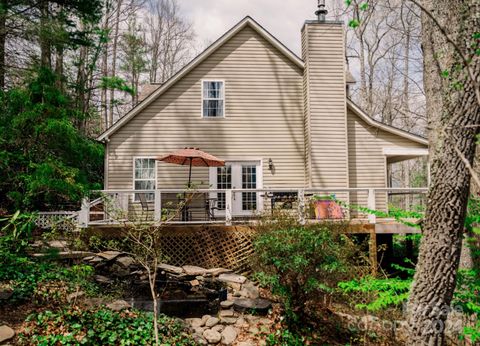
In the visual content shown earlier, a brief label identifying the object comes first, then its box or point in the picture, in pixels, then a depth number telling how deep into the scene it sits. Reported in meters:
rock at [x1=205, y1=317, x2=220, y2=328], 6.13
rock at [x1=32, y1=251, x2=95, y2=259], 6.75
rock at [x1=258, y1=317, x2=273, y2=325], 6.32
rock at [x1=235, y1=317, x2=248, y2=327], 6.22
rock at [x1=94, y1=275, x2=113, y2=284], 7.23
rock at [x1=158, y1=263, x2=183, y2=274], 7.77
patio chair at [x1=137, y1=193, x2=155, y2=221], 10.03
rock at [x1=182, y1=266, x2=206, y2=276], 7.87
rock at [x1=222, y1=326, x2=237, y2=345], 5.76
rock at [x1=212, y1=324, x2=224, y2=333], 6.02
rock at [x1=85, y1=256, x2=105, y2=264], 8.14
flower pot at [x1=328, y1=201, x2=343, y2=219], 10.00
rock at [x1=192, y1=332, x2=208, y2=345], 5.55
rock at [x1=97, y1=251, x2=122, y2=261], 8.31
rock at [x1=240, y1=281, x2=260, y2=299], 7.21
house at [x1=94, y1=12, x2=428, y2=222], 11.37
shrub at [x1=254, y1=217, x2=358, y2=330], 5.68
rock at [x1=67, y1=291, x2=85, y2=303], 5.73
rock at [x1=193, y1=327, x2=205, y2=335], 5.89
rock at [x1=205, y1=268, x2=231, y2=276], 7.92
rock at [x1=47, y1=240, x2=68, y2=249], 7.36
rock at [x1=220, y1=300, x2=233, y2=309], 6.66
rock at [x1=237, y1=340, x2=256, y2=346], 5.68
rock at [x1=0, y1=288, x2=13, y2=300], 5.45
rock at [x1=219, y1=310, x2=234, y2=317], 6.43
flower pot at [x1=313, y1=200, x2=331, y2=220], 9.91
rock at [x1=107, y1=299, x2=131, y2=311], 5.81
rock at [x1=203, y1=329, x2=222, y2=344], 5.72
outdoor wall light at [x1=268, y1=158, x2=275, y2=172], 11.56
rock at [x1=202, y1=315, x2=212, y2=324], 6.25
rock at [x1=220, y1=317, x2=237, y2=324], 6.26
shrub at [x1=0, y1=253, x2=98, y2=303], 5.70
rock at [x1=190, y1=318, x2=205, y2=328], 6.10
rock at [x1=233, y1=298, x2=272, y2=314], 6.57
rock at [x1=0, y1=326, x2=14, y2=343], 4.55
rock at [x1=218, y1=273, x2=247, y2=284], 7.65
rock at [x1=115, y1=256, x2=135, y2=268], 8.27
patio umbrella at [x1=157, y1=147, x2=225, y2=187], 9.20
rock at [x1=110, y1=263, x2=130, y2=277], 7.93
